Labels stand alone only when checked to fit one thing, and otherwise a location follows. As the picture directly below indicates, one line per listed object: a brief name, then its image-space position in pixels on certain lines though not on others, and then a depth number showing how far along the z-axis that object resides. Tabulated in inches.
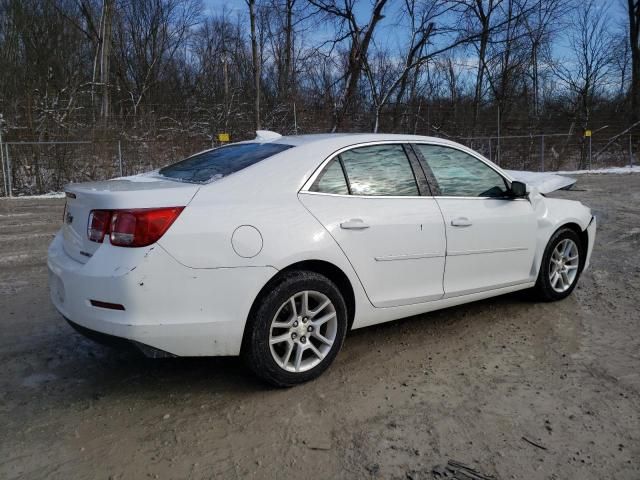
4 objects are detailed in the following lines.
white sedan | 113.7
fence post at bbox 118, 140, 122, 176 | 690.2
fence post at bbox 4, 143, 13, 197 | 622.5
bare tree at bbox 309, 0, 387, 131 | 776.9
